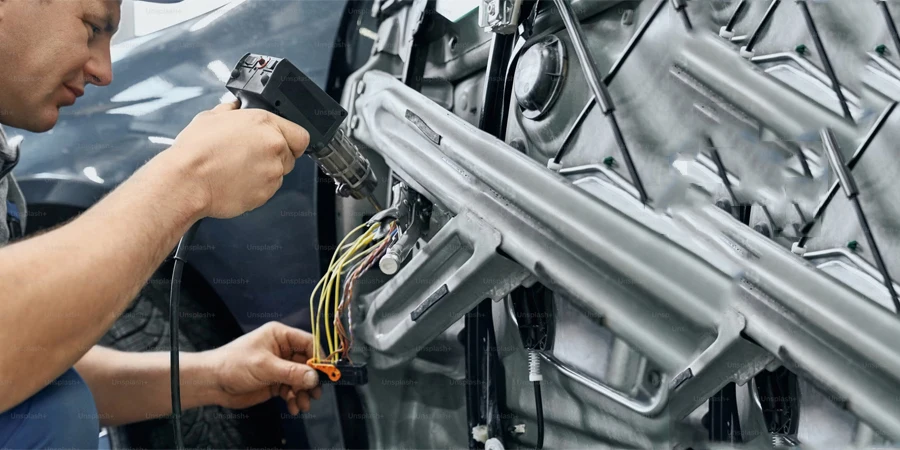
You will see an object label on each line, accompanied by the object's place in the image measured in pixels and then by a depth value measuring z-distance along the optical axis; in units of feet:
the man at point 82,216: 2.60
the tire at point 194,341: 5.82
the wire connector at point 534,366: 4.16
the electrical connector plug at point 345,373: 4.89
